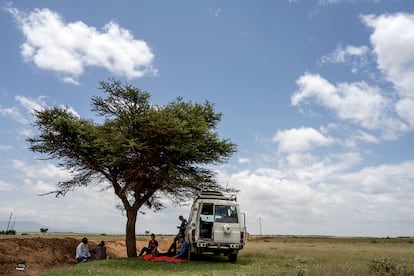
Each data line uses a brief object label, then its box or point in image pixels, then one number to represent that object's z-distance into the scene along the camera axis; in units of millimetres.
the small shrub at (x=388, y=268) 12922
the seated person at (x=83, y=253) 21375
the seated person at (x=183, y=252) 20594
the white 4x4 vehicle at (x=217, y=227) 19312
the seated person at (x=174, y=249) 22562
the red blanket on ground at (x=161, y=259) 19844
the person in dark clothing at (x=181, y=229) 22766
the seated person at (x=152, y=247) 22312
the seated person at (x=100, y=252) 21619
